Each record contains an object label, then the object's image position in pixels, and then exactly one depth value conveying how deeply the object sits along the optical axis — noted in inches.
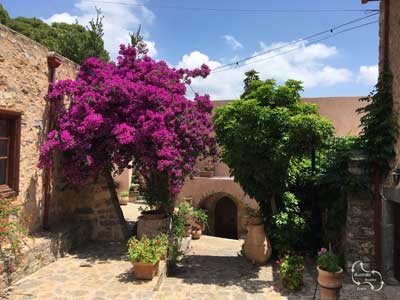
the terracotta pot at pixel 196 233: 462.7
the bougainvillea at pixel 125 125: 289.0
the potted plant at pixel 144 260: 244.8
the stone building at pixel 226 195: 617.6
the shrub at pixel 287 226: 304.3
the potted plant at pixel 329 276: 214.4
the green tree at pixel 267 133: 265.0
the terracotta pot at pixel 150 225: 317.1
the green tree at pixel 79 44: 675.4
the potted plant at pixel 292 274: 241.8
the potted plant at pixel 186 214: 392.2
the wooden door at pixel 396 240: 243.3
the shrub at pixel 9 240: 214.8
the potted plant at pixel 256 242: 310.0
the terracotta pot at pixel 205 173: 619.5
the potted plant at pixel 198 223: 452.7
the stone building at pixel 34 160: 249.9
